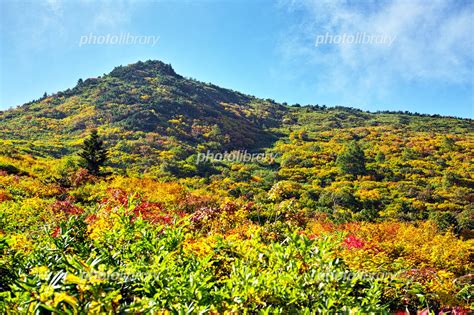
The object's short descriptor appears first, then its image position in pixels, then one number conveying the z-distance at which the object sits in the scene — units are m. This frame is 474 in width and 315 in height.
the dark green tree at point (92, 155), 24.92
